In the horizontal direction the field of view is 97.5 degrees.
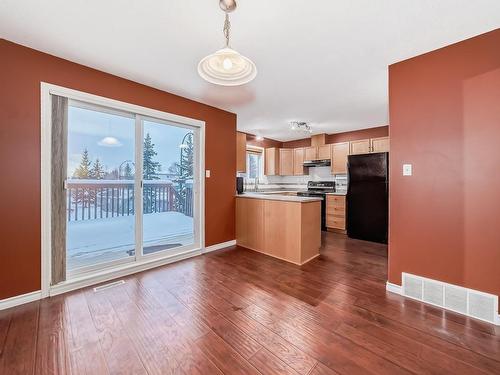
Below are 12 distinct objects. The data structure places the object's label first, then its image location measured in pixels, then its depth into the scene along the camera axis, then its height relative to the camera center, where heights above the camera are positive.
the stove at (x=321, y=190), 5.22 -0.07
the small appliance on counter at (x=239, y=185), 4.49 +0.05
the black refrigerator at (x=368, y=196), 4.02 -0.17
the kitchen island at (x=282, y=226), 3.08 -0.59
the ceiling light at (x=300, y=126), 4.62 +1.33
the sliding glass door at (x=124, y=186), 2.50 +0.02
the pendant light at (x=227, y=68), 1.46 +0.82
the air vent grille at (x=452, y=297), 1.81 -0.99
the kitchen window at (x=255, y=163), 6.03 +0.69
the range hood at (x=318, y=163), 5.52 +0.63
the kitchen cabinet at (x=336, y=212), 4.85 -0.56
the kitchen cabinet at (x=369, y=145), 4.70 +0.93
